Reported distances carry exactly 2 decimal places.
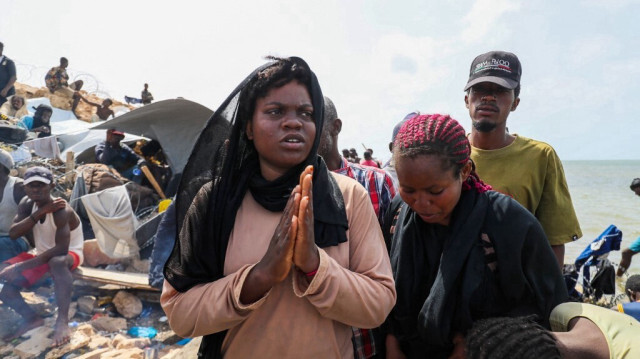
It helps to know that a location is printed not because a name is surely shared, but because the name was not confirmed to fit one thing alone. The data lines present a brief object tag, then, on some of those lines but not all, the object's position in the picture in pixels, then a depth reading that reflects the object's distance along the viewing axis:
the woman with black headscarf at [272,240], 1.18
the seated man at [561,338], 0.90
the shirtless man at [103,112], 14.84
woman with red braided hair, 1.32
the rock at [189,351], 2.85
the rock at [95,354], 3.68
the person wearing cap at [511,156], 1.95
